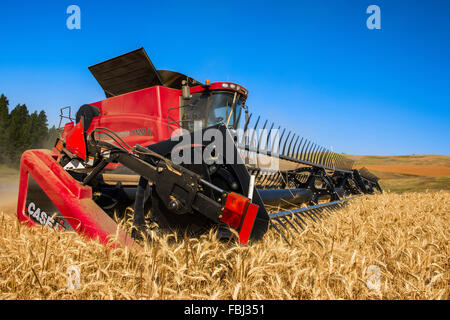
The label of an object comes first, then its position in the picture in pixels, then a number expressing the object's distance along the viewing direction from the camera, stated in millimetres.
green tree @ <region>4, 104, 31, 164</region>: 27522
